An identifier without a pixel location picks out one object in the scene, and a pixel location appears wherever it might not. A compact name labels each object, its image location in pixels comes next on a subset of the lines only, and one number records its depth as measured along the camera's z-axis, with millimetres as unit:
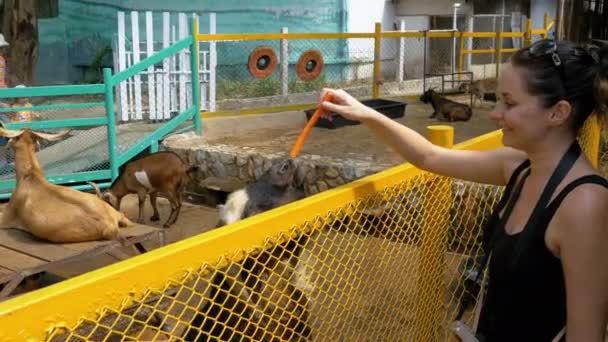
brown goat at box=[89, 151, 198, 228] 6797
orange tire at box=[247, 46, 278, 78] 11055
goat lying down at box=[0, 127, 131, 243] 4219
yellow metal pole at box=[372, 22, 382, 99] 10570
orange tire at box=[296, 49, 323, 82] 11633
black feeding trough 8867
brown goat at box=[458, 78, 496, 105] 11797
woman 1344
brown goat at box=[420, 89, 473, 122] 9594
